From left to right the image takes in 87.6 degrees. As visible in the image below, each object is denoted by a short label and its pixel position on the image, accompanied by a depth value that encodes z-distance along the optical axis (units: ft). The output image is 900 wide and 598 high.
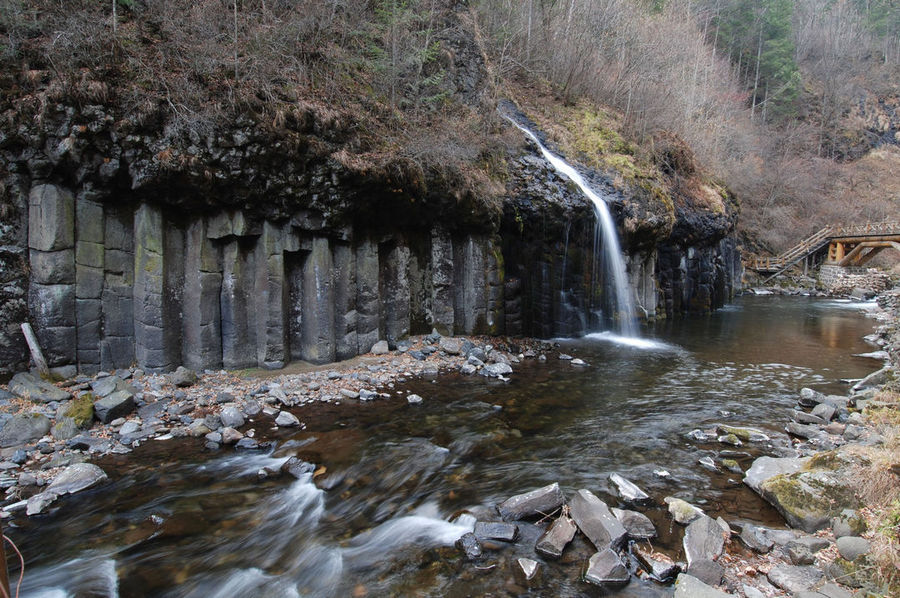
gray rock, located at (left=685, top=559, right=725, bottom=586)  12.81
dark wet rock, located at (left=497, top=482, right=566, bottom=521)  16.31
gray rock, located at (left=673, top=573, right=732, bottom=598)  11.84
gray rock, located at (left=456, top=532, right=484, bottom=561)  14.58
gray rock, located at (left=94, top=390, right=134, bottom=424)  22.45
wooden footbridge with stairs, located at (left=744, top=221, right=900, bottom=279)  103.55
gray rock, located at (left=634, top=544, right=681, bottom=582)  13.23
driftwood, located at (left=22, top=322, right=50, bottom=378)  24.84
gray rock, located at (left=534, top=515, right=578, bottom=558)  14.40
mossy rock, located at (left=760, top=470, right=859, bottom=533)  14.84
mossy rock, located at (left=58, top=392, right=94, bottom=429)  21.71
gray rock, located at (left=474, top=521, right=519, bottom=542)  15.21
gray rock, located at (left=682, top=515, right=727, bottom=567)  13.70
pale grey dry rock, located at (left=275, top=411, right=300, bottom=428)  23.56
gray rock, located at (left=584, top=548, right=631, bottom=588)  13.16
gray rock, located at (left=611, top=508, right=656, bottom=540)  14.87
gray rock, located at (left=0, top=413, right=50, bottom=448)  20.11
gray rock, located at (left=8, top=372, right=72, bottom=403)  23.43
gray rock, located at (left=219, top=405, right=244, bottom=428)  22.97
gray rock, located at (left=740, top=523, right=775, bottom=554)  14.06
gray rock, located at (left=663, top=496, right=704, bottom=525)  15.66
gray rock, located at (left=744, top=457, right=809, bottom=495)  17.93
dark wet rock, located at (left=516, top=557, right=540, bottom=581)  13.62
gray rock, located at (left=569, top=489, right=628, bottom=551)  14.44
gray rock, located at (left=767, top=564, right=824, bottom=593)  12.23
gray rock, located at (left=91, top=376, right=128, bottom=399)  24.18
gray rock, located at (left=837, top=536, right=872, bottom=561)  12.66
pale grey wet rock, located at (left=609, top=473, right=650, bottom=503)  17.25
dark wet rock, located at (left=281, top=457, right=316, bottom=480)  19.53
